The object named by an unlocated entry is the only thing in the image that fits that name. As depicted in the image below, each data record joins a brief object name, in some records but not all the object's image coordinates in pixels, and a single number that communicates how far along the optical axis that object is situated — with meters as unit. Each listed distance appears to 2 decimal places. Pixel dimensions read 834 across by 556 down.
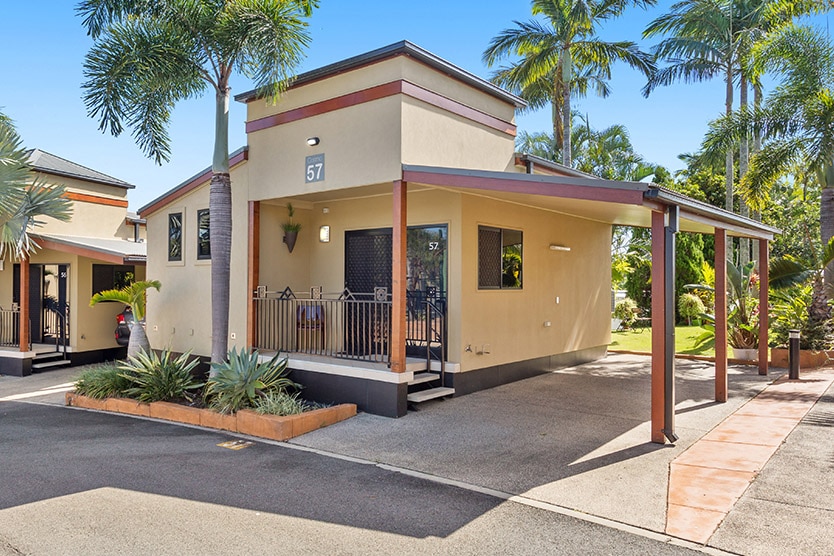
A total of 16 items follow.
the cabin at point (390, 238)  8.13
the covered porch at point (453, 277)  6.35
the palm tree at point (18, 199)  11.45
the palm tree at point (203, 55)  8.34
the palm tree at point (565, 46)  18.39
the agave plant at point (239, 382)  7.80
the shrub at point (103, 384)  9.28
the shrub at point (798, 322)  11.88
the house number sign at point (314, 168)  8.96
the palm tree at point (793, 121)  11.92
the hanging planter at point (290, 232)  10.49
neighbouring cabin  13.23
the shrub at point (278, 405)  7.45
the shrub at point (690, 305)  20.91
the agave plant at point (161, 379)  8.88
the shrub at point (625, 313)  20.56
